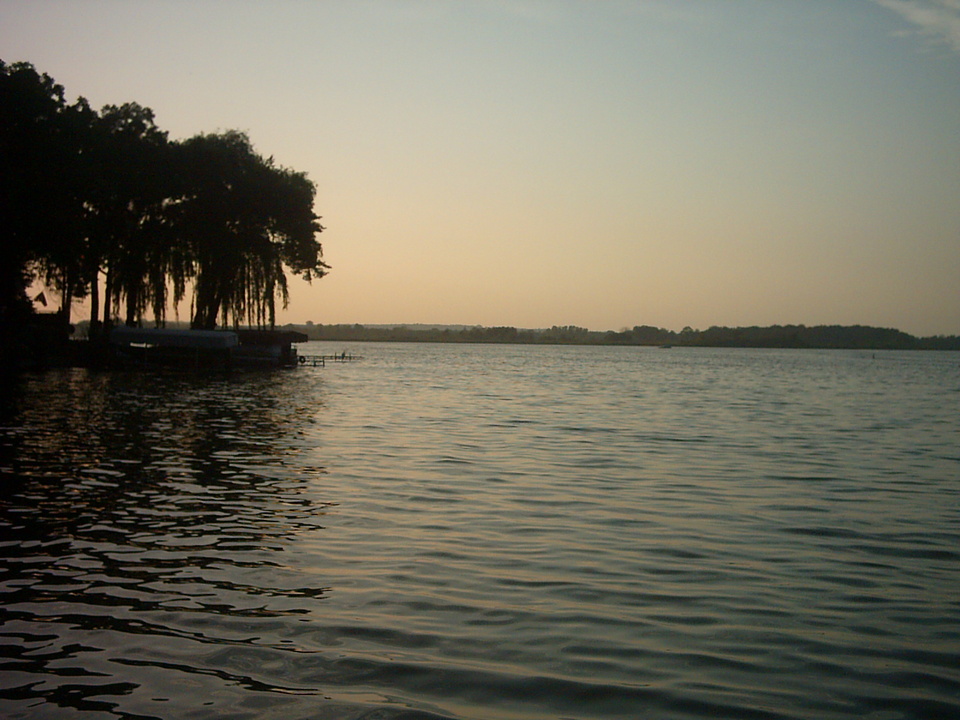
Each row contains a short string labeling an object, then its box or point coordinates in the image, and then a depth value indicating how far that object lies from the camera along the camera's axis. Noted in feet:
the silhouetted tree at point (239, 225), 228.84
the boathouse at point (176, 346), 231.71
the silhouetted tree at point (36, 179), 167.53
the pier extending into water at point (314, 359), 318.73
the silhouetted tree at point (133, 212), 206.49
